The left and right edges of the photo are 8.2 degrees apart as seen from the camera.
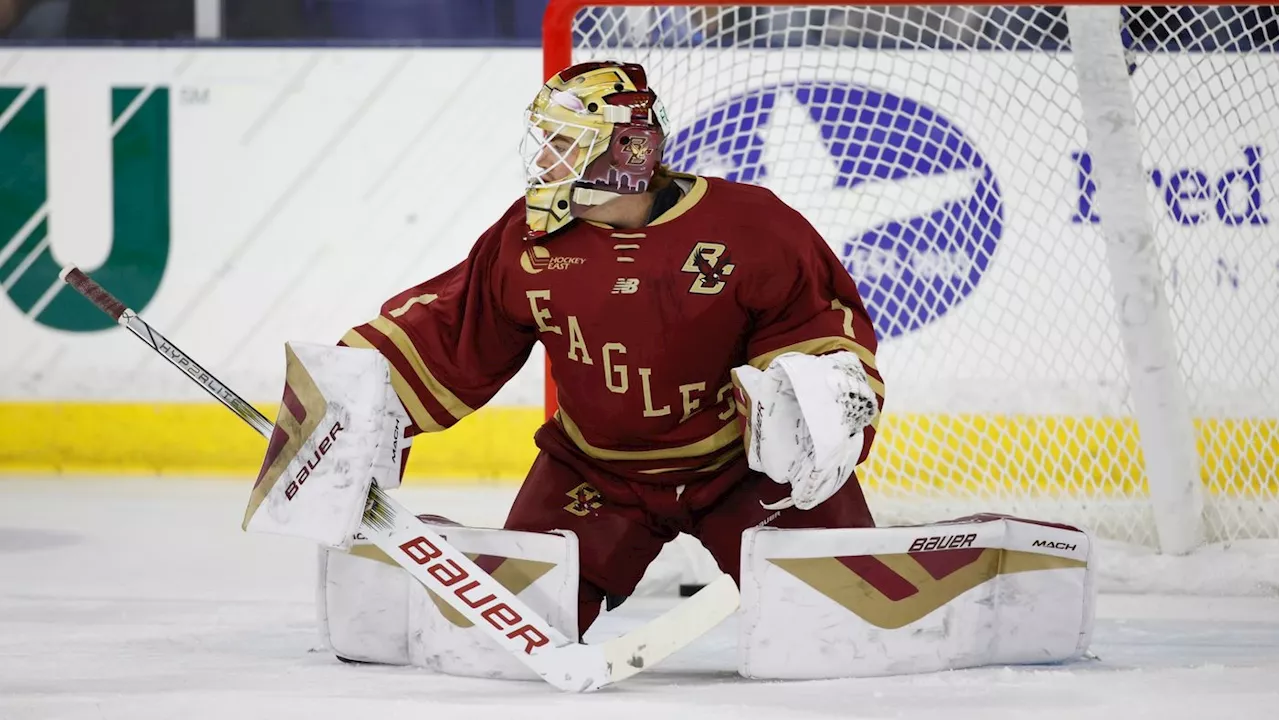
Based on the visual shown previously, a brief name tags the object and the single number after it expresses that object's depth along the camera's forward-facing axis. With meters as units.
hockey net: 16.17
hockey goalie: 14.86
